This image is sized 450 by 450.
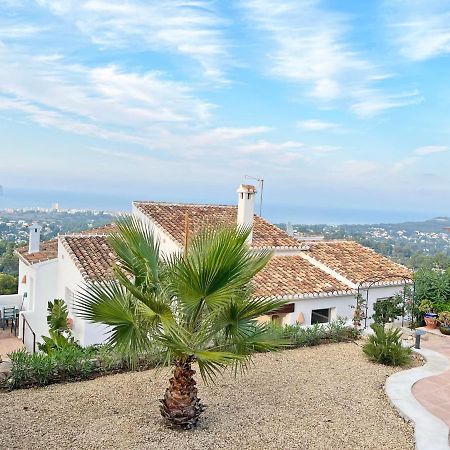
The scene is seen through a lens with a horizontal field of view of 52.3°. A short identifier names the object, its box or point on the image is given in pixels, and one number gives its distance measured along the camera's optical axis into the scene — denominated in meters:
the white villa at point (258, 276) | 16.05
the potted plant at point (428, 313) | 15.80
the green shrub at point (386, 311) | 16.33
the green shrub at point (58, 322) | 11.77
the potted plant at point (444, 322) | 15.06
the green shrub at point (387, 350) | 11.48
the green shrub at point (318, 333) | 12.74
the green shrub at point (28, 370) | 8.69
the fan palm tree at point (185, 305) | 5.87
